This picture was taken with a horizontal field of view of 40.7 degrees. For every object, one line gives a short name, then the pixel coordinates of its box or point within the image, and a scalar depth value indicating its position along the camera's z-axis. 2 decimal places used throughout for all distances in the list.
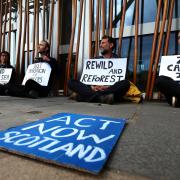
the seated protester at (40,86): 3.07
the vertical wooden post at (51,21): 3.71
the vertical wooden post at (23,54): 4.08
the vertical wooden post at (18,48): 4.14
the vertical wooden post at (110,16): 3.19
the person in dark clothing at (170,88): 2.06
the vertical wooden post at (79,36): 3.42
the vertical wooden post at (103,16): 3.23
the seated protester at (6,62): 3.78
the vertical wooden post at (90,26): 3.34
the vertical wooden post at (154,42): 2.81
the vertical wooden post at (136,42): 2.94
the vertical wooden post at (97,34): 3.27
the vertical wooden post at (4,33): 4.35
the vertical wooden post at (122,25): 3.04
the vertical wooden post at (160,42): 2.77
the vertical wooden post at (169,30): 2.76
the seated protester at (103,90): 2.32
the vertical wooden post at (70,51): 3.45
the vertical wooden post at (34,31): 3.93
